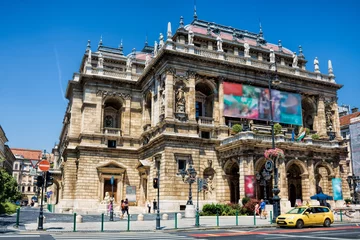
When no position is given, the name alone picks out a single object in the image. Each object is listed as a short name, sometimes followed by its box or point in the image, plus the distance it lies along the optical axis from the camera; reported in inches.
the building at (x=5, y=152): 3113.4
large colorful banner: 1589.6
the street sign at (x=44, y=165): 815.7
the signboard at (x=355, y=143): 2433.6
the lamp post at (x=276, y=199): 924.6
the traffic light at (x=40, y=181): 829.1
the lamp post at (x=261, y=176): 1039.7
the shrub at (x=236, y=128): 1533.0
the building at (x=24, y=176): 5167.3
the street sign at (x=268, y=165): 1003.1
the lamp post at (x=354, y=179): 1489.9
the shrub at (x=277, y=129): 1522.1
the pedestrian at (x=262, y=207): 1109.0
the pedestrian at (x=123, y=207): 1202.8
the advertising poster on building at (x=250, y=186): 1299.2
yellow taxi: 842.2
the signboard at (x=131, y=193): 1620.3
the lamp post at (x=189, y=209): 1124.2
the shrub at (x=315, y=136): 1659.8
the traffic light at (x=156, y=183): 890.1
